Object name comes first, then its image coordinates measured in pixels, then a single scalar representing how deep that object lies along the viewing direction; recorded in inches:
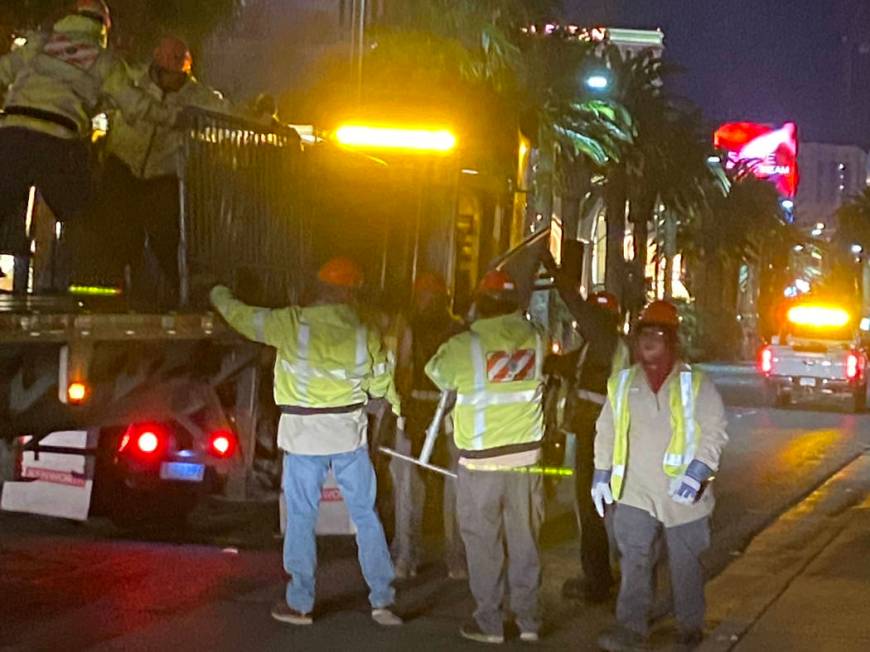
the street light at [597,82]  1200.4
